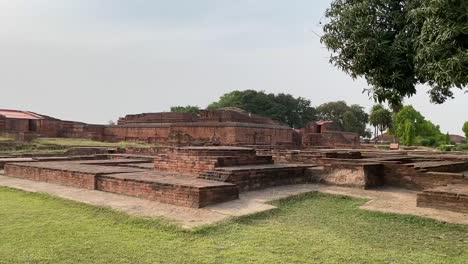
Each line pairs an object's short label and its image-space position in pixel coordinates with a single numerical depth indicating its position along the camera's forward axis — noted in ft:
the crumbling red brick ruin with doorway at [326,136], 87.25
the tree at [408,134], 126.13
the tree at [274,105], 160.76
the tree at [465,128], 138.09
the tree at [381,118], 151.94
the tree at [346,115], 175.22
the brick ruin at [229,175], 17.89
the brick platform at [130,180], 17.87
